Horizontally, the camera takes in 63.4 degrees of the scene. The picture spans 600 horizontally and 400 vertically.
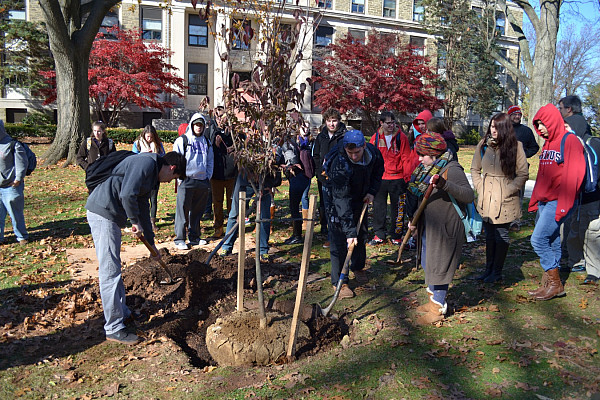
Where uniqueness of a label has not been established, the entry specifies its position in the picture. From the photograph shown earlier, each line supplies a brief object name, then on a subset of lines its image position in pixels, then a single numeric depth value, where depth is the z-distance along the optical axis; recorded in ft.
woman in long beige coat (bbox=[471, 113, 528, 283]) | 17.72
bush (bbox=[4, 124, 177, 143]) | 74.54
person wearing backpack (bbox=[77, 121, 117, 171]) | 25.29
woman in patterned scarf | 15.23
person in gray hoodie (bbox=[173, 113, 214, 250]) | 23.76
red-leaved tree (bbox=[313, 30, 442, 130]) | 89.81
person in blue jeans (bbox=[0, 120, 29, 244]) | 24.34
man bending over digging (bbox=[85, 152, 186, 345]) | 14.47
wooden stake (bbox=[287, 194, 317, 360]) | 13.53
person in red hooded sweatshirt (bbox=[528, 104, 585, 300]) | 16.48
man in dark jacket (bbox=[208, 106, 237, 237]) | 25.63
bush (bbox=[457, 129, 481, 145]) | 112.57
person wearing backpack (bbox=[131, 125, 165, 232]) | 24.88
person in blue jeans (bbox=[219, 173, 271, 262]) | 22.66
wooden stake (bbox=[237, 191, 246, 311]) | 14.80
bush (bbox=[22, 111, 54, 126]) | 87.56
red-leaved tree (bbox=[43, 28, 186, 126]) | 78.18
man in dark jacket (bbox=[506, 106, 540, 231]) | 25.59
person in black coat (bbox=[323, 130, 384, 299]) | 17.33
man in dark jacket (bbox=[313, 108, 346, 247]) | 24.29
